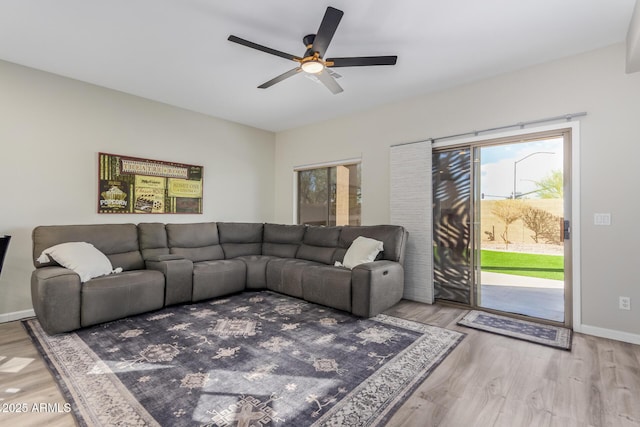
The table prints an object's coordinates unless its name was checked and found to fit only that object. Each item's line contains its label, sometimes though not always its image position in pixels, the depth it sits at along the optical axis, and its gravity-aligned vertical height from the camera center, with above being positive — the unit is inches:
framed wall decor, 151.0 +15.9
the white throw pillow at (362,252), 142.9 -17.0
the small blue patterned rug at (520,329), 105.7 -43.1
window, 191.8 +14.8
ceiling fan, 87.8 +52.9
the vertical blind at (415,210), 153.3 +4.0
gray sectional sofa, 110.2 -25.5
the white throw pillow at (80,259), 115.5 -18.1
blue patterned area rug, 66.6 -43.7
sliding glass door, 124.4 -3.0
